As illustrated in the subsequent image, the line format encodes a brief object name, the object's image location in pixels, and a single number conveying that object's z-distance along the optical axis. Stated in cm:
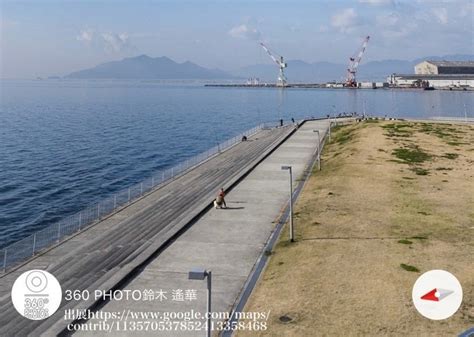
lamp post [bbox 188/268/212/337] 1326
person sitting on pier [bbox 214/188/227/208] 3400
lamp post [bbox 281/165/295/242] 2597
